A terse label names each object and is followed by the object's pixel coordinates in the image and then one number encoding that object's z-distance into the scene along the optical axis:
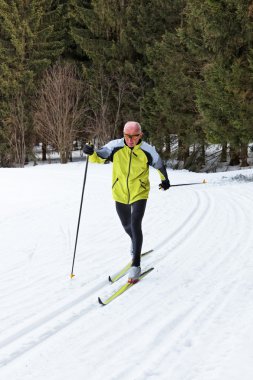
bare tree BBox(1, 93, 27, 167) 29.83
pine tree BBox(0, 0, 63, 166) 29.61
